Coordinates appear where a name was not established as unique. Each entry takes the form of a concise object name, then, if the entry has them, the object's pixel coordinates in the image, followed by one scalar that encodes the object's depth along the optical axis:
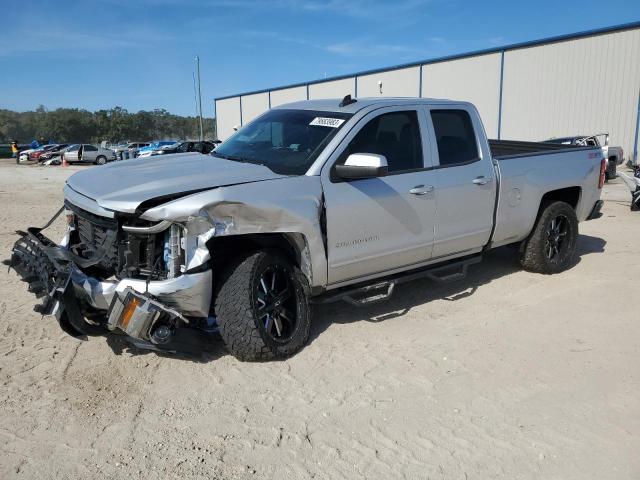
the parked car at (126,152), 31.97
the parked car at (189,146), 27.67
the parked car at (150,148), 34.32
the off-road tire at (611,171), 17.70
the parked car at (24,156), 42.23
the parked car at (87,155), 37.19
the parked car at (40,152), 42.28
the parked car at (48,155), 40.81
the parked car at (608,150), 17.70
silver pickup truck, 3.70
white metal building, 23.77
